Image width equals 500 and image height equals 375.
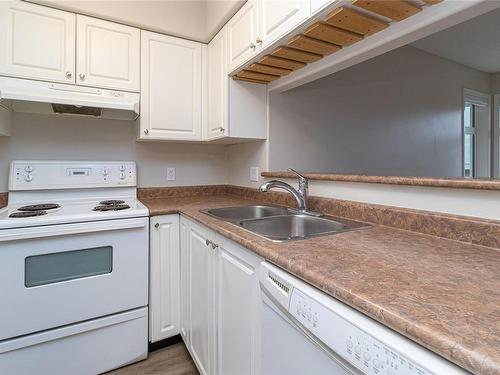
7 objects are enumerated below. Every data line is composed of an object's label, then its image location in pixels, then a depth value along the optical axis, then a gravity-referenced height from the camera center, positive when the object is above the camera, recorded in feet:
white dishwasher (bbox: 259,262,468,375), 1.45 -0.98
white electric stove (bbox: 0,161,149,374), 4.29 -1.67
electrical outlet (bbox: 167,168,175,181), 7.66 +0.39
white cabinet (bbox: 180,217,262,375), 3.20 -1.65
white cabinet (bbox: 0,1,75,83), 5.18 +2.89
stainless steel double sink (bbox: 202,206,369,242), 4.23 -0.57
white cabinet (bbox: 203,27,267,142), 6.06 +1.96
